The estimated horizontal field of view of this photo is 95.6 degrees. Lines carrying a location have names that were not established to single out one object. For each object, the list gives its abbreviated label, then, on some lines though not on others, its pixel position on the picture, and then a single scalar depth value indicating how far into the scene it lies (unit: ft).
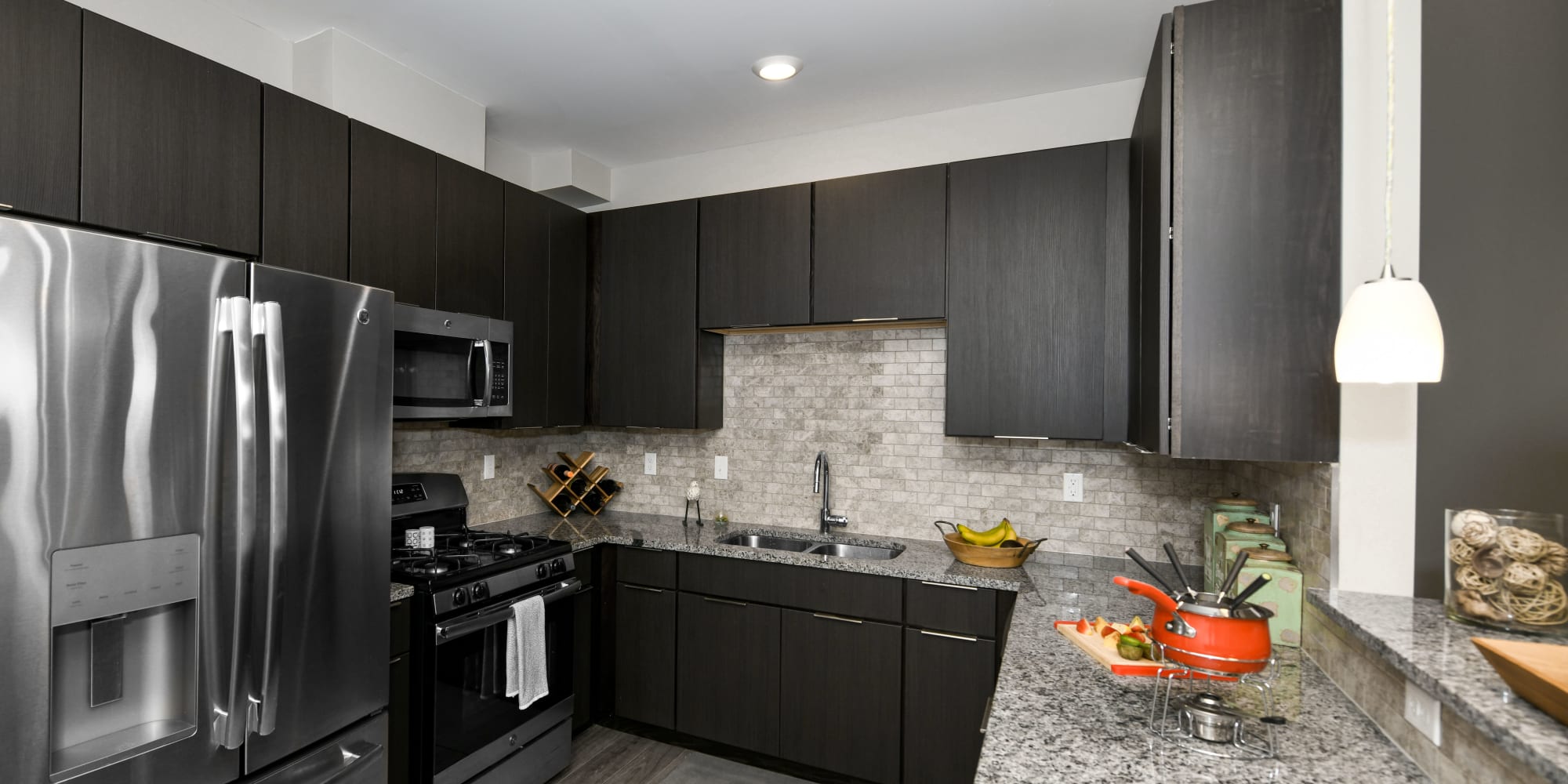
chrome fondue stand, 4.16
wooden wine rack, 11.48
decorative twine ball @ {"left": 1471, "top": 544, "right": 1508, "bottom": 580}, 4.06
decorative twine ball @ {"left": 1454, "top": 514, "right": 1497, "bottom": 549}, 4.06
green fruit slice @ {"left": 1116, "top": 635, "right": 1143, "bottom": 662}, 5.29
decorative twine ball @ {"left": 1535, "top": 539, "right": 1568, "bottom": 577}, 3.92
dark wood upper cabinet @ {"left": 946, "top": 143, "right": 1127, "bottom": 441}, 8.30
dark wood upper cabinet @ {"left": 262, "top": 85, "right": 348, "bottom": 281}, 6.76
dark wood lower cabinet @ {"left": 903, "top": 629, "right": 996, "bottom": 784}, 8.10
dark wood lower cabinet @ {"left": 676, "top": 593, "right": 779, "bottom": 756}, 9.20
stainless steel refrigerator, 3.95
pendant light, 3.88
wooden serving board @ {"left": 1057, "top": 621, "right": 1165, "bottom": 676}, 5.11
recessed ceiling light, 8.43
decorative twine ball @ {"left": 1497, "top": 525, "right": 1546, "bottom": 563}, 3.95
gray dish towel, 8.09
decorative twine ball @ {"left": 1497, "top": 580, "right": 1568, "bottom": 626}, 3.91
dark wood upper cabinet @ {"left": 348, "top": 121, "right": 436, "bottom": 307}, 7.64
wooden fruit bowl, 8.42
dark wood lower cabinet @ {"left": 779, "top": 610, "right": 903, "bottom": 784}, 8.54
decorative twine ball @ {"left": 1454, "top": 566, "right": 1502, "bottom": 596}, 4.11
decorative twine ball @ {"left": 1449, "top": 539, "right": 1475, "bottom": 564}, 4.17
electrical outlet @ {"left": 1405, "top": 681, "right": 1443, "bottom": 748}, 3.88
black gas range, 7.25
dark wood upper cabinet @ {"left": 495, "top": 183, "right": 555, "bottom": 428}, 9.82
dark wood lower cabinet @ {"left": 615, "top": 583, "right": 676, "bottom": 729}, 9.81
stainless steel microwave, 8.02
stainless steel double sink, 9.89
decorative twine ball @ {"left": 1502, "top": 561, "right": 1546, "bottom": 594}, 3.93
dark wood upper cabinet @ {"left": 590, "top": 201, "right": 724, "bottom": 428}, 10.71
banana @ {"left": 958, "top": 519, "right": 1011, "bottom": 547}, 8.67
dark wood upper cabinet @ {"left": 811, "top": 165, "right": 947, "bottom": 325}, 9.13
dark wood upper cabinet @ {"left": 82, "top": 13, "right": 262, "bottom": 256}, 5.53
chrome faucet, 10.49
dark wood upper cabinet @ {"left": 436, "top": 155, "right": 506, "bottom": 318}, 8.72
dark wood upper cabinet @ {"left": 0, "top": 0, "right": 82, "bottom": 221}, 5.02
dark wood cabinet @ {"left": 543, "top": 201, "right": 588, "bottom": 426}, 10.62
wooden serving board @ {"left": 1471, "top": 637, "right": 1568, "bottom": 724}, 2.98
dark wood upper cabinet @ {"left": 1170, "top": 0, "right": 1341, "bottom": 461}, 5.22
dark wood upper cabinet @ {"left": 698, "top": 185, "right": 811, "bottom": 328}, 9.90
